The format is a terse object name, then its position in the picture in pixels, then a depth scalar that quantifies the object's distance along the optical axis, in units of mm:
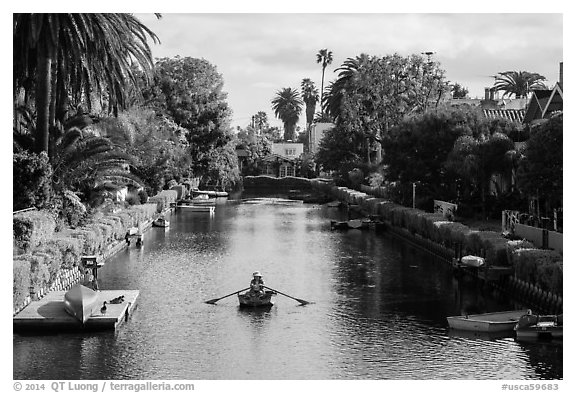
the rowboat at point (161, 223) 83375
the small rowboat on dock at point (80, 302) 36875
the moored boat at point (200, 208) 105700
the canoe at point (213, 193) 129125
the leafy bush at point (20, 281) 36312
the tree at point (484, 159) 67312
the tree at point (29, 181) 48838
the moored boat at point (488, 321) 37031
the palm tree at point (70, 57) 48656
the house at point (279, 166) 192375
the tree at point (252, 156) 188375
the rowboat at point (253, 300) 42875
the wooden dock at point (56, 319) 36156
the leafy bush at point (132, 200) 83275
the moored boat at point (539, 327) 35531
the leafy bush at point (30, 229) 42281
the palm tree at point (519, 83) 134875
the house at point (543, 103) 69875
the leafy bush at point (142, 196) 87738
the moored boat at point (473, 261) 49250
